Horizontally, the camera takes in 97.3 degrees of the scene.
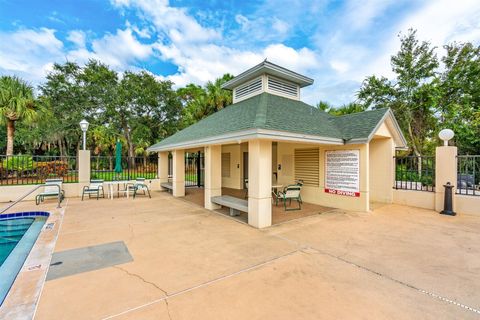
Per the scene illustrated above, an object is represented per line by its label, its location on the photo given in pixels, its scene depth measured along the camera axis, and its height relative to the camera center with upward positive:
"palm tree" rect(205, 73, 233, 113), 18.56 +5.88
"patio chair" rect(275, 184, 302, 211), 8.23 -1.25
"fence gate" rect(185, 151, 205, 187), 16.05 -0.68
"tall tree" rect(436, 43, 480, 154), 15.67 +5.97
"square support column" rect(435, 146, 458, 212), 7.99 -0.37
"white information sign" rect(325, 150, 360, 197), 8.45 -0.49
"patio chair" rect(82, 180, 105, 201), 10.98 -1.41
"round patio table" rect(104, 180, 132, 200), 11.34 -1.33
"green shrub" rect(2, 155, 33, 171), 12.46 -0.09
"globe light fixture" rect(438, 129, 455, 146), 8.11 +0.99
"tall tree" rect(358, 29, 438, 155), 17.67 +6.27
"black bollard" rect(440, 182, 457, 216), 7.87 -1.53
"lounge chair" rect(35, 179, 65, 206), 10.09 -1.47
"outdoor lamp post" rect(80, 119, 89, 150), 11.25 +1.92
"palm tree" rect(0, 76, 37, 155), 12.66 +3.59
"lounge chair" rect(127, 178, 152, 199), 11.82 -1.43
